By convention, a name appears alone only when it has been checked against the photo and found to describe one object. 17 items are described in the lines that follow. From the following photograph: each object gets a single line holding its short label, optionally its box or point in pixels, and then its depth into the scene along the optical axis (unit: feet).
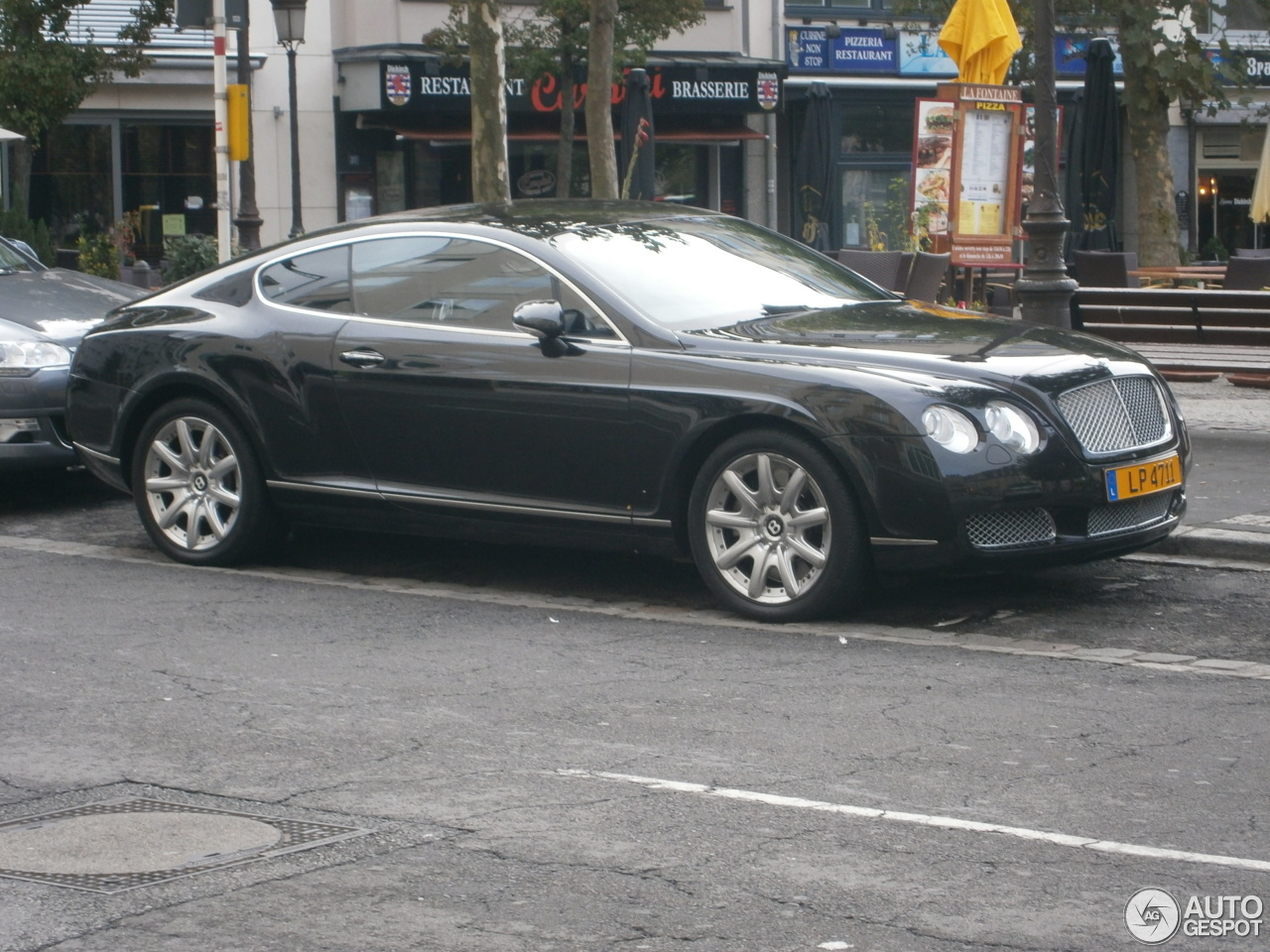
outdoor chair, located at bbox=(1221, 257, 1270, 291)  57.67
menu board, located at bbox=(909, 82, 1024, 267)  54.49
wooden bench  44.04
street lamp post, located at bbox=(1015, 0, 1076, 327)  38.09
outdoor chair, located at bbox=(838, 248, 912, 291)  55.72
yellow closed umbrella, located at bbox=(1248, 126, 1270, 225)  71.82
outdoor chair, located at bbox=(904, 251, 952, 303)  53.72
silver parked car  32.81
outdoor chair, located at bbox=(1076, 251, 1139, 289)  57.62
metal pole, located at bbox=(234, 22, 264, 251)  70.49
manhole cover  14.56
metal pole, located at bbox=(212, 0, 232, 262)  54.13
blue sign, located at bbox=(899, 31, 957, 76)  108.78
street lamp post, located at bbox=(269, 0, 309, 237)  74.18
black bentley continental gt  22.86
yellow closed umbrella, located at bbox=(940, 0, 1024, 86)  57.11
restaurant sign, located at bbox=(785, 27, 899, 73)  107.76
